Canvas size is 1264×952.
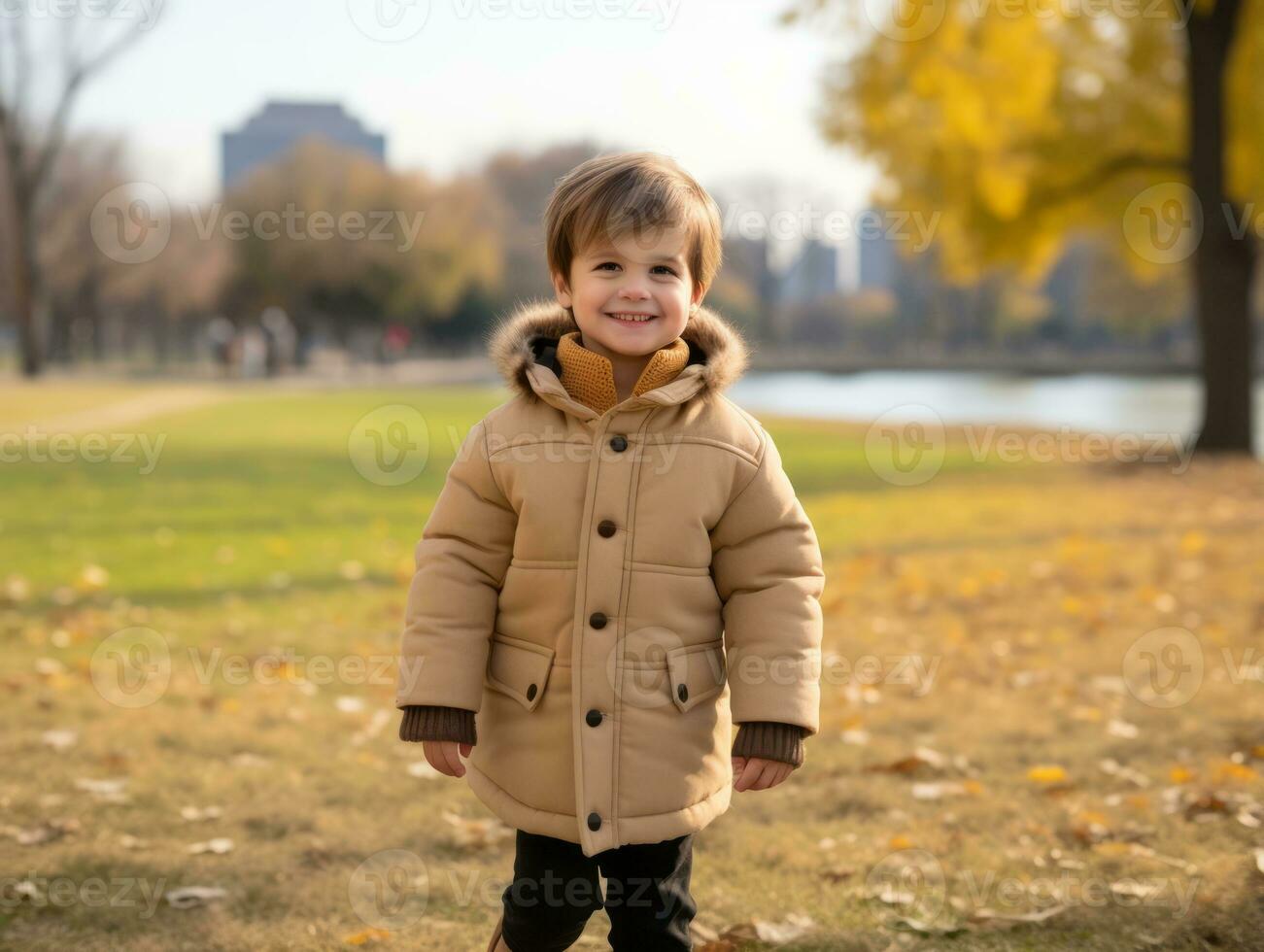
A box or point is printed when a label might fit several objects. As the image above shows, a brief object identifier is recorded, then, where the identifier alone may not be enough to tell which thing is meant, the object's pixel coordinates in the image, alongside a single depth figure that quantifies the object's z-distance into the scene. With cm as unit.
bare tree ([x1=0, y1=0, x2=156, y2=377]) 3203
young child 237
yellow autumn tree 1349
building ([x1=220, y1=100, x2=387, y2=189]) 6456
